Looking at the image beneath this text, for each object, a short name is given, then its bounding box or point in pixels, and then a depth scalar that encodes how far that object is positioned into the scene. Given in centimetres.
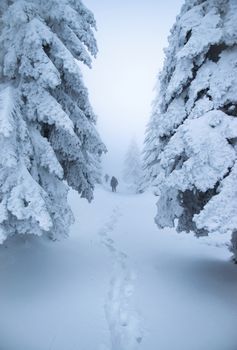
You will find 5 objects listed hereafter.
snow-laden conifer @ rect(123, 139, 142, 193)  7538
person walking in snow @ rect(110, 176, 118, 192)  4388
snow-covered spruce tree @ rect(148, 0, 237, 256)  870
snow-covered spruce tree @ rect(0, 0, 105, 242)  842
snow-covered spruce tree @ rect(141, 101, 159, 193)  2528
